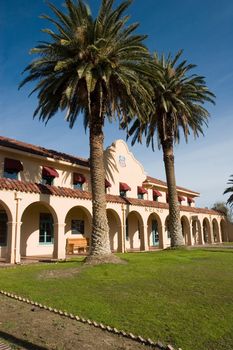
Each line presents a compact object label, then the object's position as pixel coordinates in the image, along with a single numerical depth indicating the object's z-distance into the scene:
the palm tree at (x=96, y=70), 16.56
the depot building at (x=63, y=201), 18.48
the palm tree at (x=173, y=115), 24.95
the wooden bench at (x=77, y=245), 24.20
